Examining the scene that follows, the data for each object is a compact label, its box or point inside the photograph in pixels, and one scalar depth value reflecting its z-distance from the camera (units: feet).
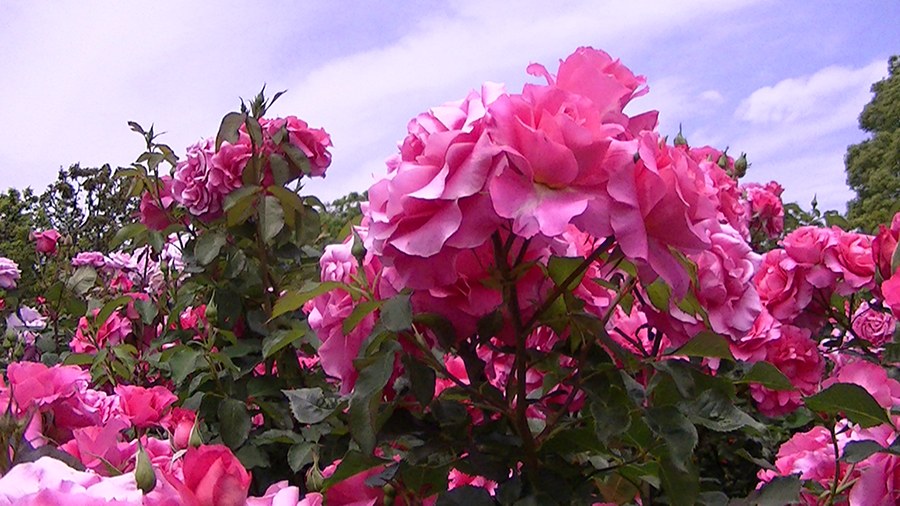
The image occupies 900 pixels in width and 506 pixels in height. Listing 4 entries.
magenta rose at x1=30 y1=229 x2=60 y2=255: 12.55
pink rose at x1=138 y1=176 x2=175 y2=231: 7.23
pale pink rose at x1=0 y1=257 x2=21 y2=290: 12.34
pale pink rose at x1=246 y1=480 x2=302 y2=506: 2.07
